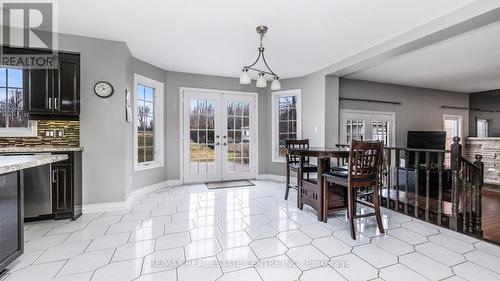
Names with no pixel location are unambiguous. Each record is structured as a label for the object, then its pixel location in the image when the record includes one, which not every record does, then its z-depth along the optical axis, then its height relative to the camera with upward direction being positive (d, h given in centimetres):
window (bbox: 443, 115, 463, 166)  665 +38
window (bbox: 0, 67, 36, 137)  290 +42
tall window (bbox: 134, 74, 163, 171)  405 +31
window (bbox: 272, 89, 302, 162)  525 +45
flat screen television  534 -3
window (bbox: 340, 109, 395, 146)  525 +33
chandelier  281 +78
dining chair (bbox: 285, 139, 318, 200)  369 -40
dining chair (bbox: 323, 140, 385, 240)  241 -36
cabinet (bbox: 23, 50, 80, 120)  283 +63
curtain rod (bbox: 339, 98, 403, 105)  526 +92
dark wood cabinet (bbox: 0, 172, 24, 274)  167 -61
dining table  266 -66
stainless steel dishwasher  276 -64
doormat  469 -96
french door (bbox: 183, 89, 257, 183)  498 +7
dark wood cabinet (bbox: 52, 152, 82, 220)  282 -62
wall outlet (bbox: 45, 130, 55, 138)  300 +8
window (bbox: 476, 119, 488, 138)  674 +32
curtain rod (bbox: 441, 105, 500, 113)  649 +91
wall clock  314 +70
